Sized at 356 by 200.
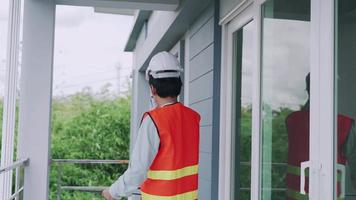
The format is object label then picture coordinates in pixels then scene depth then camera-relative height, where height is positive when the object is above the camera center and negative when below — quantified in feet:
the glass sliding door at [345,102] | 5.53 +0.27
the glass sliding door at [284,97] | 6.63 +0.41
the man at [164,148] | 7.30 -0.45
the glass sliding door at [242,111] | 9.06 +0.22
